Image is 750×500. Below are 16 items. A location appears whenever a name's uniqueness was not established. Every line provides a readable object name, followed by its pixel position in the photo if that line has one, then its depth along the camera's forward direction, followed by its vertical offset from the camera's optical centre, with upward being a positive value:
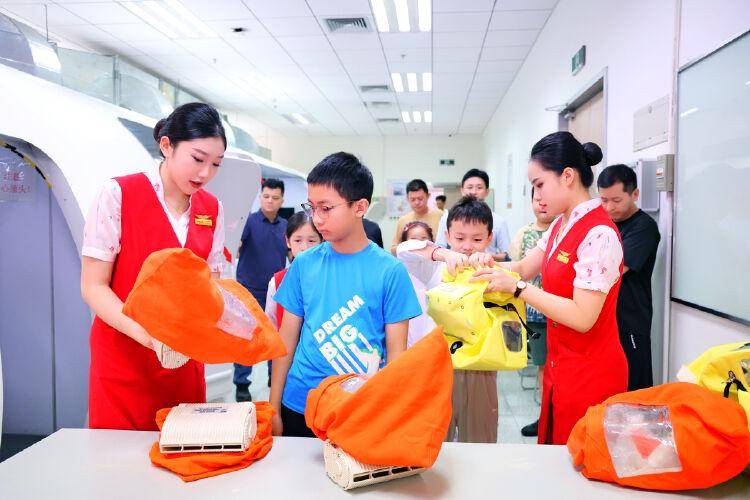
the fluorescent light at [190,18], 4.56 +2.10
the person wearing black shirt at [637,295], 2.26 -0.27
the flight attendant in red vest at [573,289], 1.41 -0.16
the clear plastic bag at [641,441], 0.97 -0.41
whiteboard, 1.82 +0.21
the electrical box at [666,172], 2.33 +0.30
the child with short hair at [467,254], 2.04 -0.20
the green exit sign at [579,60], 3.69 +1.33
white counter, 0.97 -0.50
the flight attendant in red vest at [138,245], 1.39 -0.04
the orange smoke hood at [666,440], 0.94 -0.40
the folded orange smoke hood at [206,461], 1.02 -0.48
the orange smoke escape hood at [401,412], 0.93 -0.34
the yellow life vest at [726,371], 1.05 -0.29
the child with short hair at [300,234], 2.53 +0.00
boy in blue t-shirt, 1.39 -0.19
